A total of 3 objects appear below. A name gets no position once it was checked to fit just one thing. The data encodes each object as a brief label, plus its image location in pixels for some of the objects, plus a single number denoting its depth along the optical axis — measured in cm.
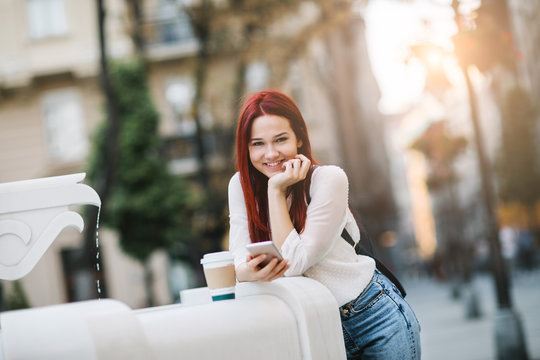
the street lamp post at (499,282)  842
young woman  264
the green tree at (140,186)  2083
